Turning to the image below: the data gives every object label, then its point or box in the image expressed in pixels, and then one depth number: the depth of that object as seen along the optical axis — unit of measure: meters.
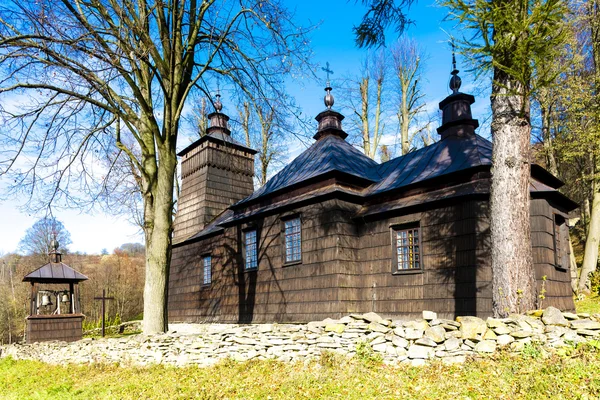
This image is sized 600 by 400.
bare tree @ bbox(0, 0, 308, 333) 8.52
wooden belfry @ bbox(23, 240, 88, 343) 14.99
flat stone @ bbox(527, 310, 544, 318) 6.15
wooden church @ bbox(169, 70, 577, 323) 9.70
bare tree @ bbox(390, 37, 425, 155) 24.09
